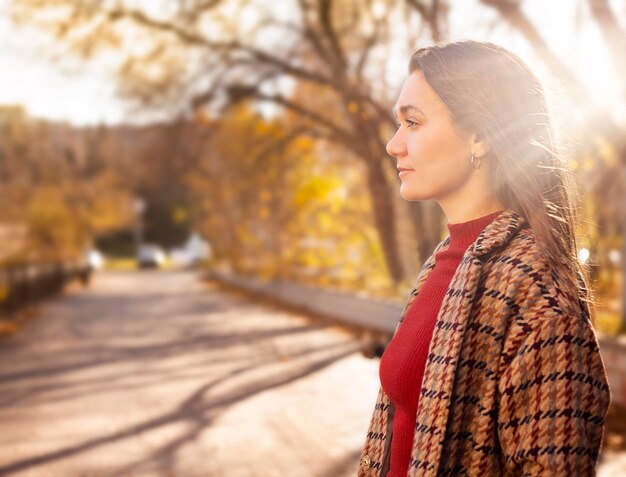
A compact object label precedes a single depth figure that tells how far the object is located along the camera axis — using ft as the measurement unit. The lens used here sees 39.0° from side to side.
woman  5.79
